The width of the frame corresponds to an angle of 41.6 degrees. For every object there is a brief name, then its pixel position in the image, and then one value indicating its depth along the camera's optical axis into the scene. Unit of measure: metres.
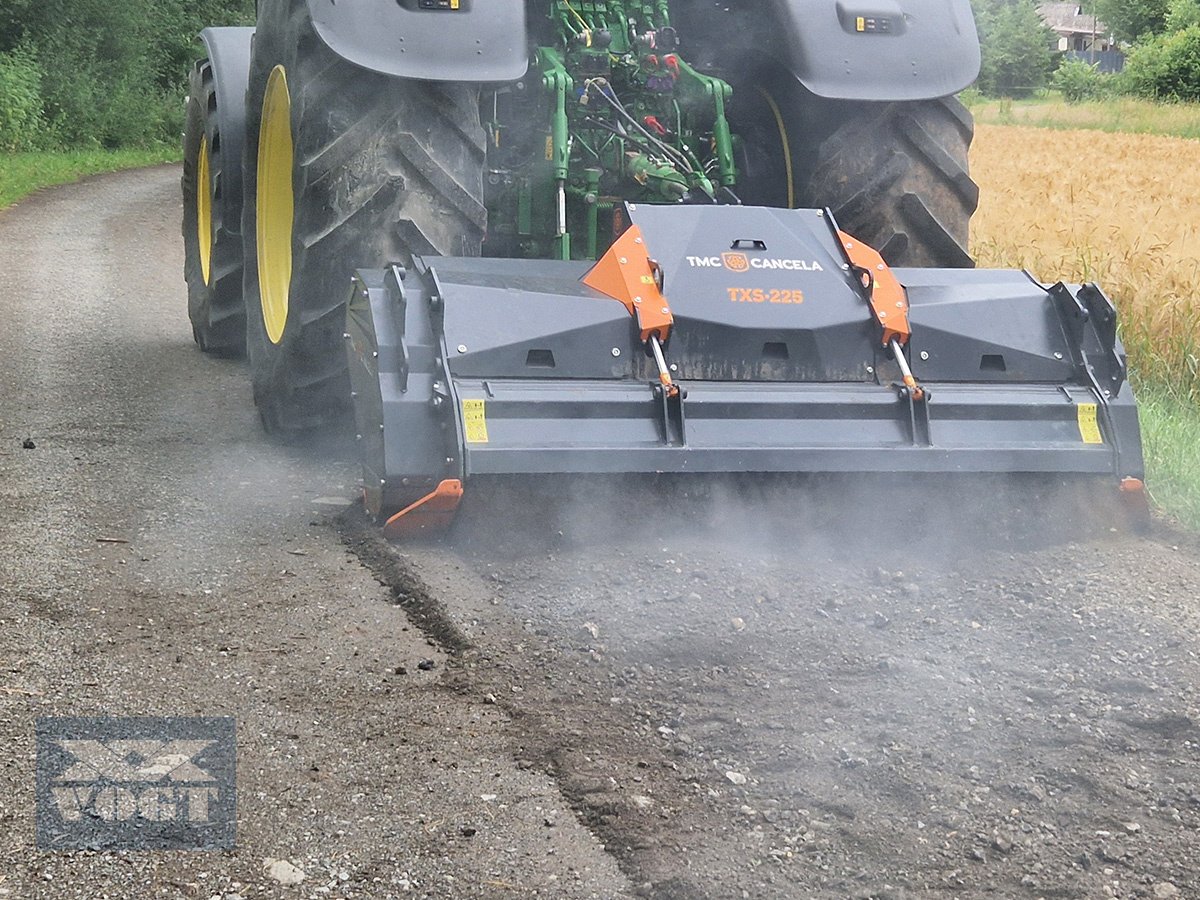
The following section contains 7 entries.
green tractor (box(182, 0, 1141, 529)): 4.12
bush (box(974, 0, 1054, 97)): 49.28
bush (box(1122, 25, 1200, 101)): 41.75
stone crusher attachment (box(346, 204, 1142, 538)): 4.05
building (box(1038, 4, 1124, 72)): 72.88
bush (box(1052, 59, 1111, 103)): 43.91
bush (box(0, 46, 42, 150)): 19.81
